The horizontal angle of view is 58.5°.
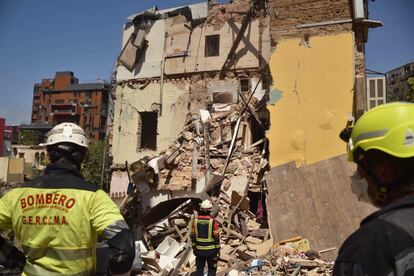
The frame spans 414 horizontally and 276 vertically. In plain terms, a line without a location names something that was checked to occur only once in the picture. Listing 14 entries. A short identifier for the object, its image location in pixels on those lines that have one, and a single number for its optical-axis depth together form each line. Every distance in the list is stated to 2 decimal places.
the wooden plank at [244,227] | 10.40
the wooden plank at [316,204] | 8.92
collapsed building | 9.62
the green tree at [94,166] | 35.03
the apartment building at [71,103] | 79.69
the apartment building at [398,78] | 60.23
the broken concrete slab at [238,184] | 11.92
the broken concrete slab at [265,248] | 9.20
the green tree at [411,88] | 14.22
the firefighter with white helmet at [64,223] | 2.34
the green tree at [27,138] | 56.25
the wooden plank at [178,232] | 10.61
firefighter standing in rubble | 7.47
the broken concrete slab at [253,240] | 9.92
